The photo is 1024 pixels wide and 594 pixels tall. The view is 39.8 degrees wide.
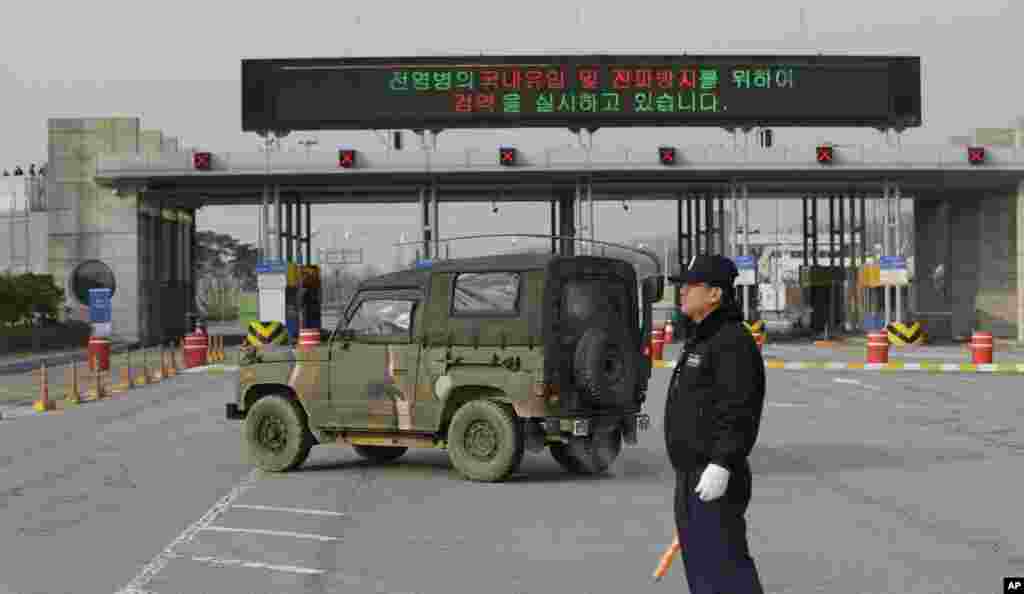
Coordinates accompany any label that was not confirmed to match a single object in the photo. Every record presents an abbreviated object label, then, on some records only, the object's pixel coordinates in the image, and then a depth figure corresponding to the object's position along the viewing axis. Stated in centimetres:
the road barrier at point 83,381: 2562
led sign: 4622
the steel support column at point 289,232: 5575
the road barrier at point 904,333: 4806
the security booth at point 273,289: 4644
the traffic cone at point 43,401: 2373
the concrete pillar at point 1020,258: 5231
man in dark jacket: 609
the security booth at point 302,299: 4784
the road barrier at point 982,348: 3444
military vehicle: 1284
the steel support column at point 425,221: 5088
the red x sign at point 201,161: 4697
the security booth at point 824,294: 6134
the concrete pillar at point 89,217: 5147
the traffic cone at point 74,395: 2533
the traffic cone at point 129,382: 2914
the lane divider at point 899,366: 3209
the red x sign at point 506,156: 4706
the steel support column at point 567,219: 5750
